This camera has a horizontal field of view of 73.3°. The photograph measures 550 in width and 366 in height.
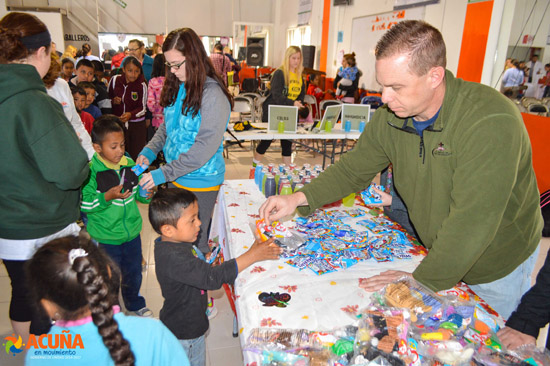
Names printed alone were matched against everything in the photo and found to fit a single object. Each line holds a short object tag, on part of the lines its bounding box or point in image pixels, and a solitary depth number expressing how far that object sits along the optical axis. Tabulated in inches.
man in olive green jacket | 44.1
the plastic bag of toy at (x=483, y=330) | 44.2
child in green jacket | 86.8
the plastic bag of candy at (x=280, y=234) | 68.8
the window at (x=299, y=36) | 486.0
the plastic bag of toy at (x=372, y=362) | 38.7
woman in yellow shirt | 212.7
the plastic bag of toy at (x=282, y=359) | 41.1
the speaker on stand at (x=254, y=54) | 505.0
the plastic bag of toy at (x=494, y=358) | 40.7
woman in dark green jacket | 58.0
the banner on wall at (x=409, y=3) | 267.7
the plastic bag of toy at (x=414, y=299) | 45.8
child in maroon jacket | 192.1
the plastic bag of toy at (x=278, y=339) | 43.6
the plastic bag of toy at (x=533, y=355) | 41.3
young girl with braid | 37.5
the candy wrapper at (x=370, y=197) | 87.7
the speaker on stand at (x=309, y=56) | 462.0
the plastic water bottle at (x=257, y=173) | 104.3
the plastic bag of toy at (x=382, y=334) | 40.3
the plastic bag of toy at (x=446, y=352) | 40.2
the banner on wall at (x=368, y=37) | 319.6
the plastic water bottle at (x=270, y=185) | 93.6
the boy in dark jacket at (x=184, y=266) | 58.9
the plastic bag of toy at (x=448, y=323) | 43.1
